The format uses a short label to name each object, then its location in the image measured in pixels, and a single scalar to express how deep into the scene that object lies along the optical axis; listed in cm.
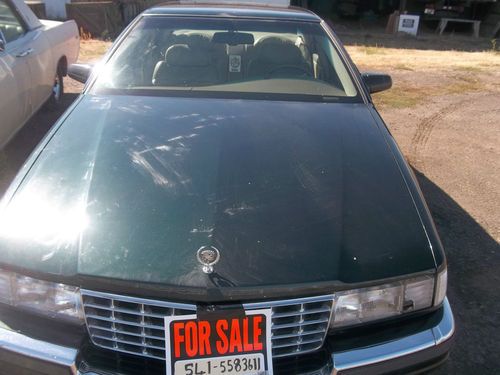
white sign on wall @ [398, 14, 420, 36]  1585
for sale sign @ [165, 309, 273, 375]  167
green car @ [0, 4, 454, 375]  170
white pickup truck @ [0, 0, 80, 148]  405
